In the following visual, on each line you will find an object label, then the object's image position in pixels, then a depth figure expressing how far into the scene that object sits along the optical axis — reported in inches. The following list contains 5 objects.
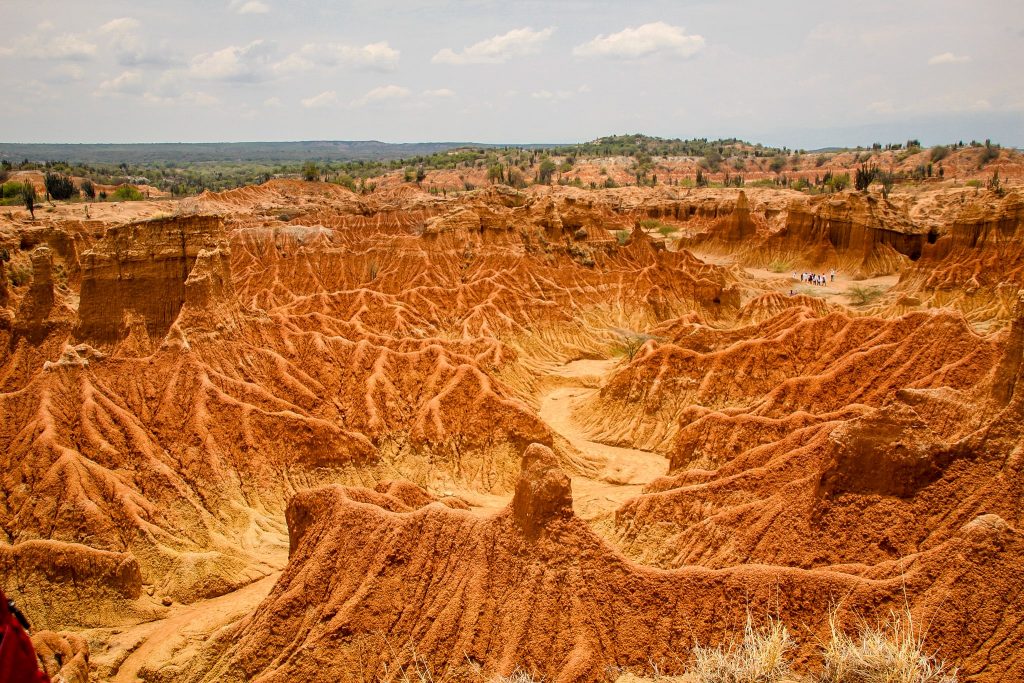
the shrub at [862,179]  3784.2
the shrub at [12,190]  3710.9
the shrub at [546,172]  6174.7
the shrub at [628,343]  1743.4
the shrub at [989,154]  4976.6
